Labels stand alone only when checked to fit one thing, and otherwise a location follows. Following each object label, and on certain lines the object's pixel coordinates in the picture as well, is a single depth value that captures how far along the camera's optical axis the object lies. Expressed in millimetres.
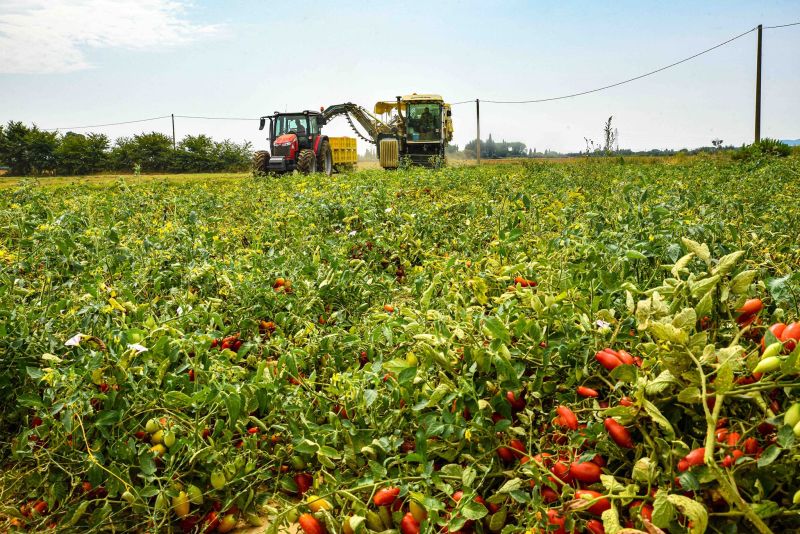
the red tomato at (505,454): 2116
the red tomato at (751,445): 1638
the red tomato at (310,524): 2045
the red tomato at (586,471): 1834
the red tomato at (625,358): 1961
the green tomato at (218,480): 2406
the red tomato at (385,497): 2057
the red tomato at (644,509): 1651
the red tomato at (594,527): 1697
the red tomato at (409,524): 1988
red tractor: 19797
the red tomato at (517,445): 2094
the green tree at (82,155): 35156
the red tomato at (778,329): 1752
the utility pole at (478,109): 41188
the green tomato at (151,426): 2508
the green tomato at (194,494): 2386
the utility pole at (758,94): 25828
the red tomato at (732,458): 1593
